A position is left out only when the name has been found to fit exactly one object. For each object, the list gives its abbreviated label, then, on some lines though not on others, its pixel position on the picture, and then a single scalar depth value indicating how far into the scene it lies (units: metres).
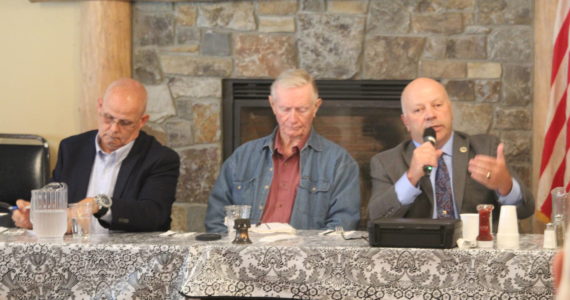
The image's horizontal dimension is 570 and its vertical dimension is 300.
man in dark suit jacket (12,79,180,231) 6.46
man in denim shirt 6.47
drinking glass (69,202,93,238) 5.39
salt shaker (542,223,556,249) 4.74
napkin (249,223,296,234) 5.51
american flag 7.44
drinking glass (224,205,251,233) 5.32
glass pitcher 5.30
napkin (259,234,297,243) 5.06
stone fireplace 8.41
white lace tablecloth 4.58
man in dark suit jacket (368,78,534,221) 5.82
